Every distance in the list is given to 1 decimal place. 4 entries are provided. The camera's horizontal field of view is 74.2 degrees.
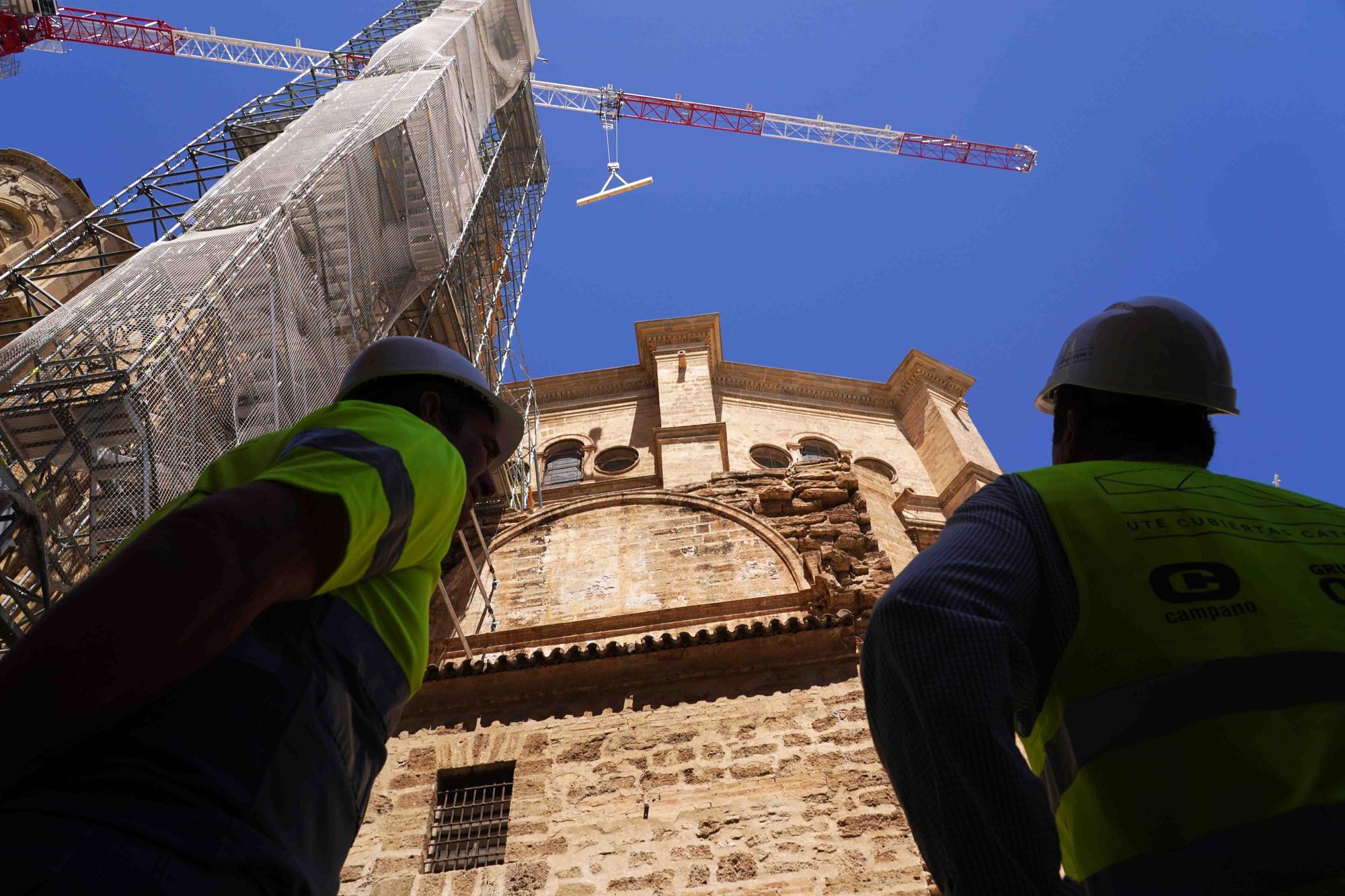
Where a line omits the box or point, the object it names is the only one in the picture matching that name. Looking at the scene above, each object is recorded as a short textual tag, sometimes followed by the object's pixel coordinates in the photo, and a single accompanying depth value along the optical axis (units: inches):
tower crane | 1961.1
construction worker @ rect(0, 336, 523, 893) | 54.5
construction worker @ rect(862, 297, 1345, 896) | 60.1
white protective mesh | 279.0
